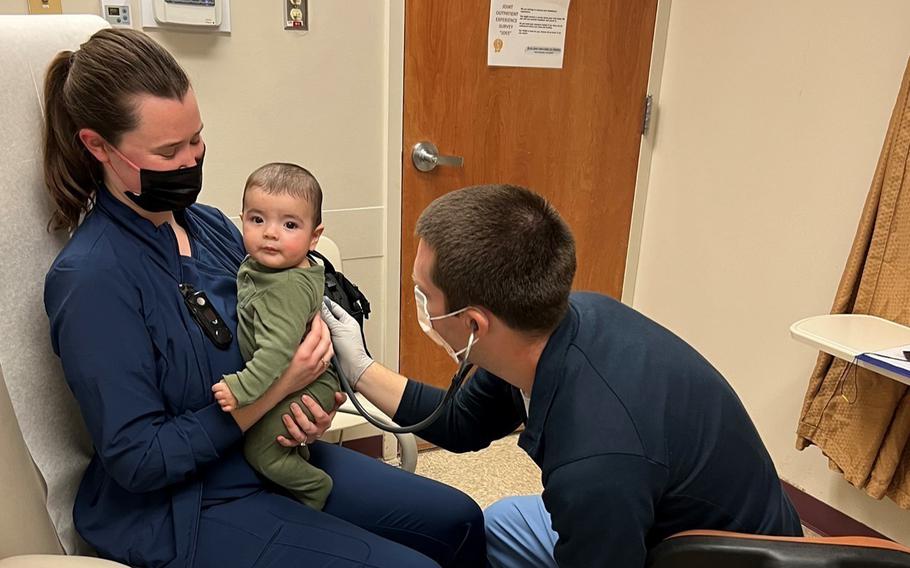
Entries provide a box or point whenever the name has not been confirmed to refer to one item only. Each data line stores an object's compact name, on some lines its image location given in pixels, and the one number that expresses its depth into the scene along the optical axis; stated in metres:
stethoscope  1.20
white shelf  1.78
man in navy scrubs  1.01
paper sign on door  2.27
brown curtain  1.85
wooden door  2.22
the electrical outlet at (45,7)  1.65
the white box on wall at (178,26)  1.78
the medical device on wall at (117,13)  1.74
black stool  0.99
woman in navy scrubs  1.08
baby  1.23
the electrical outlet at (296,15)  1.95
